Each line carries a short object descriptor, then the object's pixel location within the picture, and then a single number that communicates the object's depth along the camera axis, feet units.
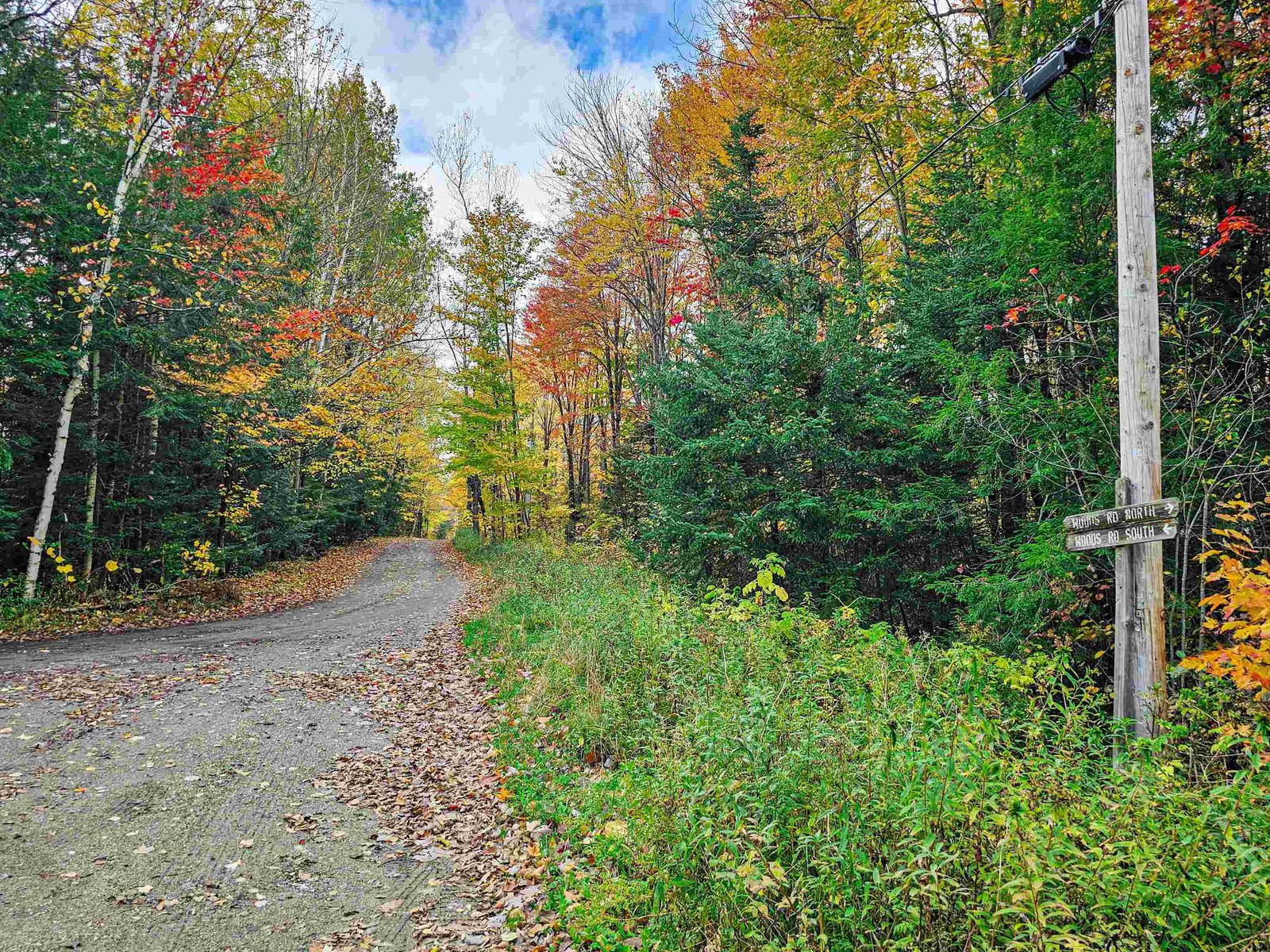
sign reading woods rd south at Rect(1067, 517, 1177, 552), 12.75
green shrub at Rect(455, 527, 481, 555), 79.94
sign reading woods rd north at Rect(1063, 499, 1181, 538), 12.77
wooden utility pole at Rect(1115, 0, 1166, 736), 13.52
